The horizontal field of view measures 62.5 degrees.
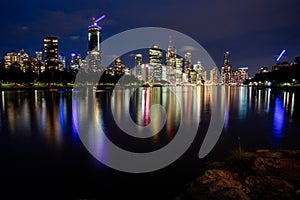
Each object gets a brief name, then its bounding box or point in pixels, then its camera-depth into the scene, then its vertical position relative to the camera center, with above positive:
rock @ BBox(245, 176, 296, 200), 6.46 -2.74
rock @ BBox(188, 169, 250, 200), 6.36 -2.70
